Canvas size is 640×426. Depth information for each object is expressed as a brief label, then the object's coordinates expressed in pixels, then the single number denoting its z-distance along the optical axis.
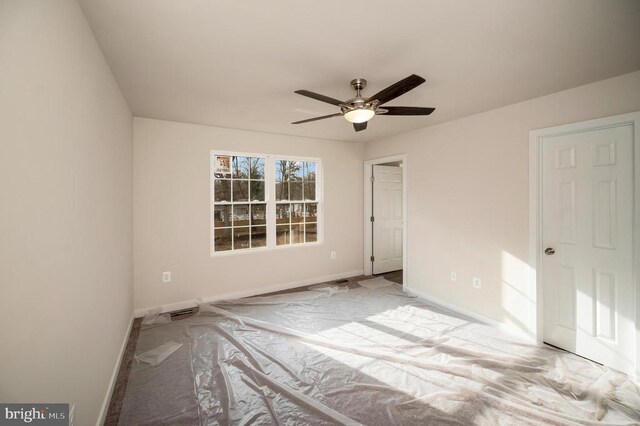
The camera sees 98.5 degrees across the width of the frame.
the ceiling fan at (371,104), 1.98
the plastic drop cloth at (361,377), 1.91
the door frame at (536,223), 2.88
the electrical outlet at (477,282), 3.48
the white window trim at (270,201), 3.97
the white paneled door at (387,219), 5.34
